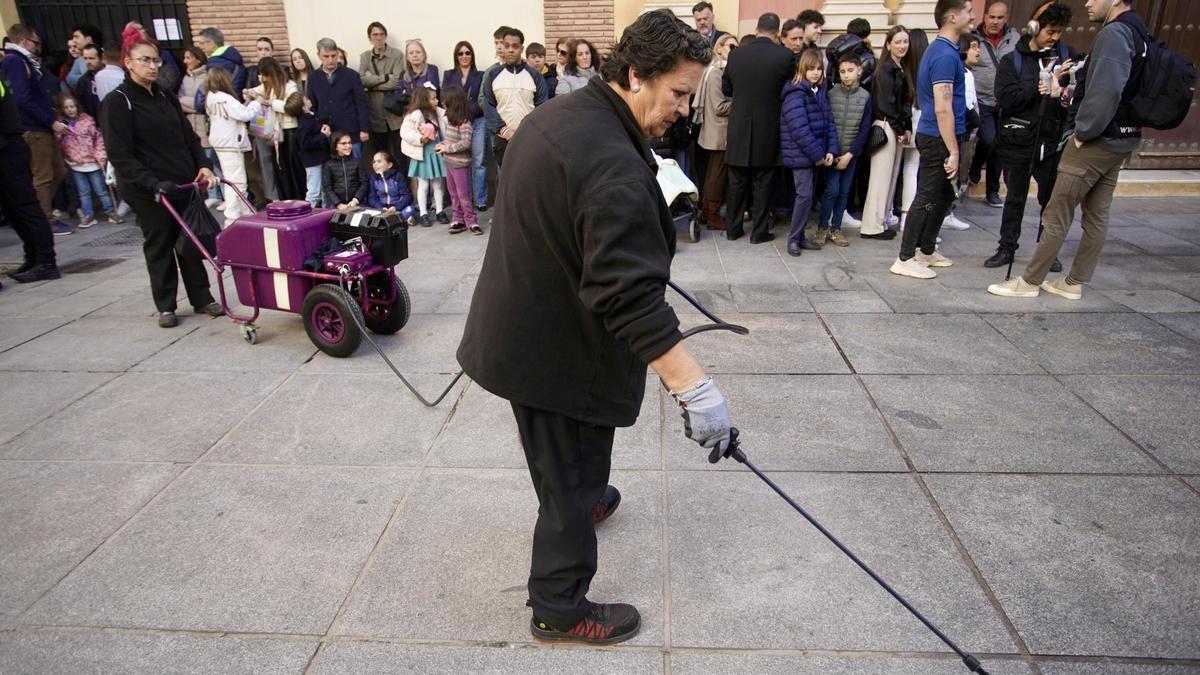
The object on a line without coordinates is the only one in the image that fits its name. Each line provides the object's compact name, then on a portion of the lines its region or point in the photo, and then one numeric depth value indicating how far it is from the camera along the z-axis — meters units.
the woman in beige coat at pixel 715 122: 7.64
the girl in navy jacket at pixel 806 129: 6.88
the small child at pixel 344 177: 8.91
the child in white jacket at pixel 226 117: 8.52
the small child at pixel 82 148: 9.11
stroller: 7.14
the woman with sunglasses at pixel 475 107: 8.87
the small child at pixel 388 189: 8.95
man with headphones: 5.98
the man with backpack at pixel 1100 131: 5.00
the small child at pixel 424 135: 8.59
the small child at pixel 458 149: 8.37
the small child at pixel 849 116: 7.09
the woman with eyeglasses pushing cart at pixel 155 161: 5.18
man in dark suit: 7.02
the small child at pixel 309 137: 8.81
